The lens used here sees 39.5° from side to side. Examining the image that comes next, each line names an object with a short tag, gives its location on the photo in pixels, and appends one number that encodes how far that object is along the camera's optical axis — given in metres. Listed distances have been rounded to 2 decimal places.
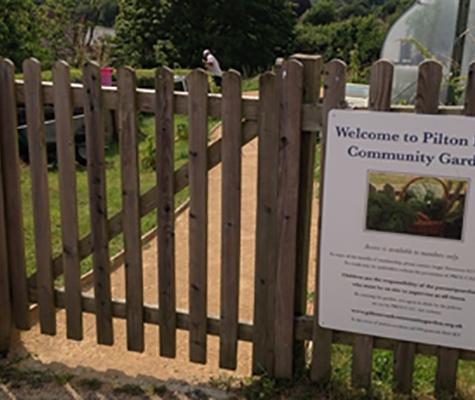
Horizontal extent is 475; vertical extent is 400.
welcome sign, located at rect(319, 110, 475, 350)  2.93
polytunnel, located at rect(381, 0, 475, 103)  9.62
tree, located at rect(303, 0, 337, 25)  56.91
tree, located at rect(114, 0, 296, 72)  34.69
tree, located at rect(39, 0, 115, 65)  23.36
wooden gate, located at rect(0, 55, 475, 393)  3.15
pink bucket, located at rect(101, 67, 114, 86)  7.65
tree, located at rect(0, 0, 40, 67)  14.05
